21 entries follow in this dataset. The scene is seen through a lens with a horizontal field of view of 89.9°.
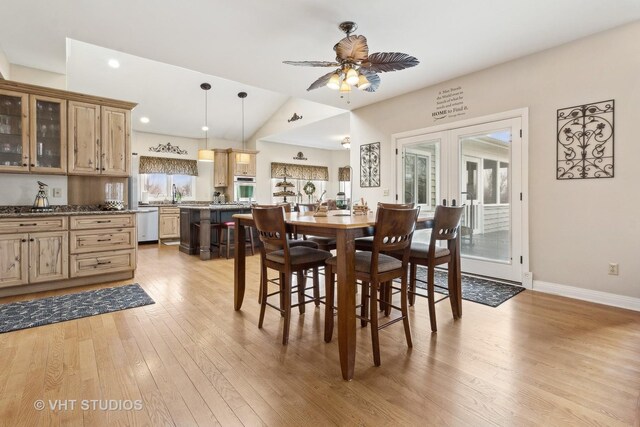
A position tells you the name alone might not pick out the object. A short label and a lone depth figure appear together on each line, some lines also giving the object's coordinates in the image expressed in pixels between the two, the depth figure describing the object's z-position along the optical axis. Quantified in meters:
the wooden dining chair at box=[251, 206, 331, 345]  2.15
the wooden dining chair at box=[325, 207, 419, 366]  1.92
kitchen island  5.42
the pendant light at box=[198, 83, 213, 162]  6.57
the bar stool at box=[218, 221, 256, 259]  5.46
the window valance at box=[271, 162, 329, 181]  9.28
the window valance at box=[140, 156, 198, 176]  7.72
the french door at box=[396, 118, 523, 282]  3.66
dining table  1.80
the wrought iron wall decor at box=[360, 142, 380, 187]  5.19
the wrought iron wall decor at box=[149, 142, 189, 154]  7.95
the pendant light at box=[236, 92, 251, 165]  7.76
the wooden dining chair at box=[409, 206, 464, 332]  2.37
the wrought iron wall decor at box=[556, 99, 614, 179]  3.00
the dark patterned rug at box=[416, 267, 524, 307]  3.15
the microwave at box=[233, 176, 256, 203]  8.39
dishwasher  7.28
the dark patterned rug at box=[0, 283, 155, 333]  2.65
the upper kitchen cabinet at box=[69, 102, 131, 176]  3.79
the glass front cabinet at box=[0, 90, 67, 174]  3.48
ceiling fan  2.58
